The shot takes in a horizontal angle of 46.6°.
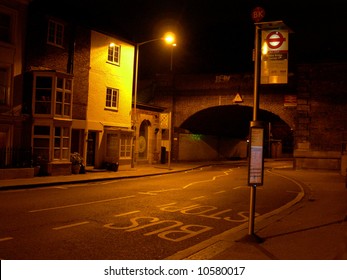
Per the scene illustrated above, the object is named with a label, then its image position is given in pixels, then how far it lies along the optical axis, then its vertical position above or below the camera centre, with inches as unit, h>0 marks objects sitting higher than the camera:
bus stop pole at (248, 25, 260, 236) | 300.8 +37.6
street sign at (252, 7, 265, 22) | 303.7 +104.3
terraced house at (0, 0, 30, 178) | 750.5 +121.3
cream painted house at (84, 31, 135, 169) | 979.9 +112.3
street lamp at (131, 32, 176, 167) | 960.1 +174.7
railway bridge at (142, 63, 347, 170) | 1219.2 +153.5
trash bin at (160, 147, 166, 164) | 1344.7 -24.7
